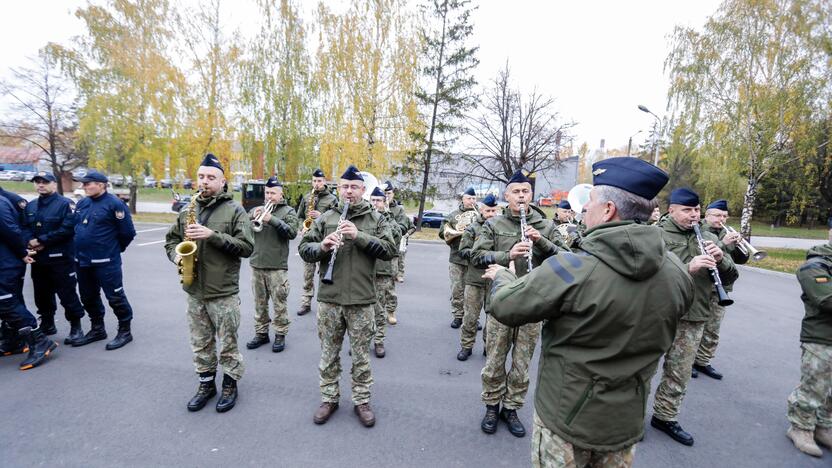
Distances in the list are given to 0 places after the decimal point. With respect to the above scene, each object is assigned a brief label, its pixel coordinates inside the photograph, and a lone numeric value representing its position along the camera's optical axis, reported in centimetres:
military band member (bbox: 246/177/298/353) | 520
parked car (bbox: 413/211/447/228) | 2179
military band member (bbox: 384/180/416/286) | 726
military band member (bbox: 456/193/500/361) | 491
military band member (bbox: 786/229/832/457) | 322
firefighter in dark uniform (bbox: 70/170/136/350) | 485
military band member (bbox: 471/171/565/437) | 350
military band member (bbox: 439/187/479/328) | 637
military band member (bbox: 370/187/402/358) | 512
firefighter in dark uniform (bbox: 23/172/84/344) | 490
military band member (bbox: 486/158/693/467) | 158
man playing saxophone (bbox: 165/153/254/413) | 364
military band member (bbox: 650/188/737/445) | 359
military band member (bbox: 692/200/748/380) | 494
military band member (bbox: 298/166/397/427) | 350
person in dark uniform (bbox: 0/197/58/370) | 425
